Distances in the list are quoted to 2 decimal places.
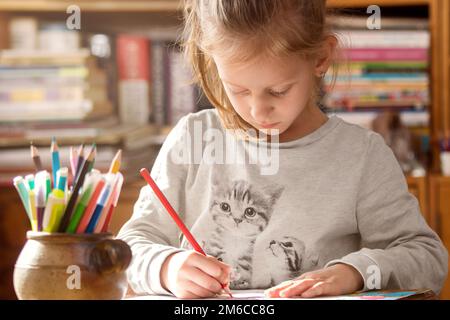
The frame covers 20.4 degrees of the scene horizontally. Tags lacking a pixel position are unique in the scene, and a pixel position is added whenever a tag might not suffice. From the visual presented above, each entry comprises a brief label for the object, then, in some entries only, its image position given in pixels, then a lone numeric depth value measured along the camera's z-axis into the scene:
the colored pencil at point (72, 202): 1.15
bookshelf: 2.61
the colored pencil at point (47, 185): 1.18
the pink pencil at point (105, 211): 1.17
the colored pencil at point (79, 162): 1.19
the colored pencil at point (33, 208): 1.17
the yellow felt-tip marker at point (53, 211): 1.15
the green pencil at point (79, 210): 1.16
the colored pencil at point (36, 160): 1.21
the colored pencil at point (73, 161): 1.21
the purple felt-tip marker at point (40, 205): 1.16
